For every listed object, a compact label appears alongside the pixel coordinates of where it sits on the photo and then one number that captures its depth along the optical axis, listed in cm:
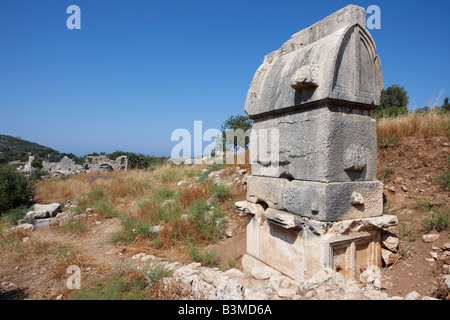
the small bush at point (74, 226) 606
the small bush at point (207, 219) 502
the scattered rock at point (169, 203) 662
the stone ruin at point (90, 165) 1700
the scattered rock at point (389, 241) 278
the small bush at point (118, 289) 271
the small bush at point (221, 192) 613
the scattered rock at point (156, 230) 516
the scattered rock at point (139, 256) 423
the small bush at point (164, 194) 767
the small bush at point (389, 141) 469
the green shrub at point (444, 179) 356
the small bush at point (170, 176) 1020
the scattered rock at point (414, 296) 203
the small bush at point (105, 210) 718
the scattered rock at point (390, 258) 275
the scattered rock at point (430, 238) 282
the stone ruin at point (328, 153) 244
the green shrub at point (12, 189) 761
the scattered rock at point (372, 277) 252
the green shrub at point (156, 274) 305
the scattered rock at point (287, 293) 215
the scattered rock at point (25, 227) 577
